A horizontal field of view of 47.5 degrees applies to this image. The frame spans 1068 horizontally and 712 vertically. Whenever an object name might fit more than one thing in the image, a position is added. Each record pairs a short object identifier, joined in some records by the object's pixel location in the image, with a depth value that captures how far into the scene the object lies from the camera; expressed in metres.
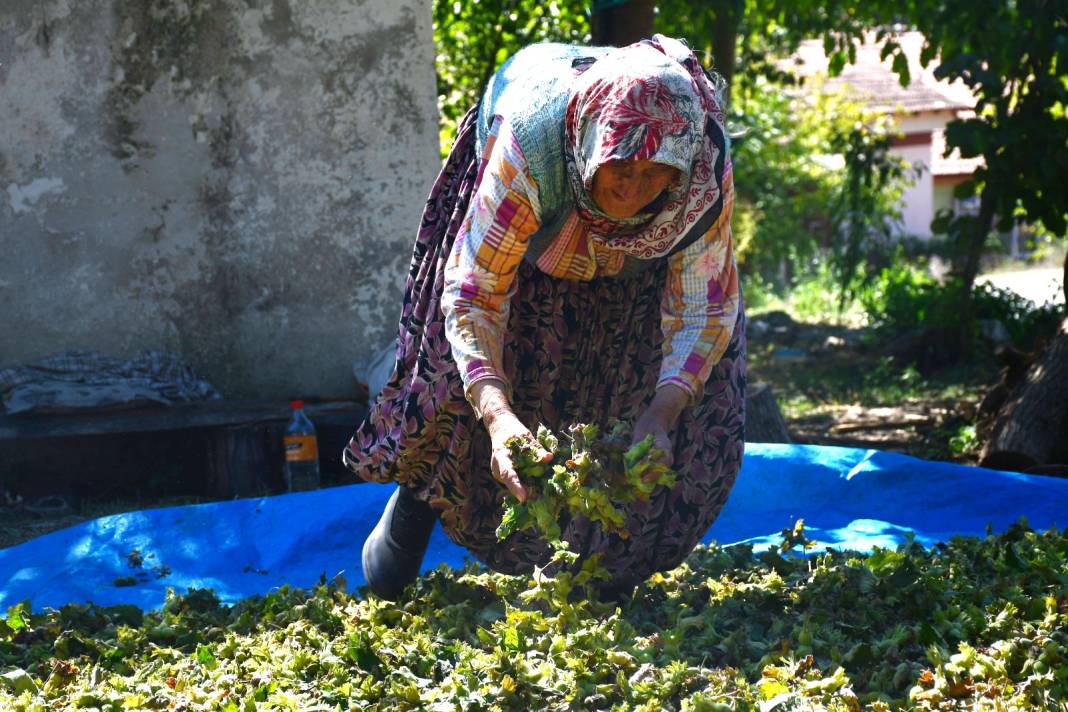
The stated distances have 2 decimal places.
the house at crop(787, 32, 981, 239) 25.03
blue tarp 3.92
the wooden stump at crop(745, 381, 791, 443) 5.38
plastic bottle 5.15
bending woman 2.59
